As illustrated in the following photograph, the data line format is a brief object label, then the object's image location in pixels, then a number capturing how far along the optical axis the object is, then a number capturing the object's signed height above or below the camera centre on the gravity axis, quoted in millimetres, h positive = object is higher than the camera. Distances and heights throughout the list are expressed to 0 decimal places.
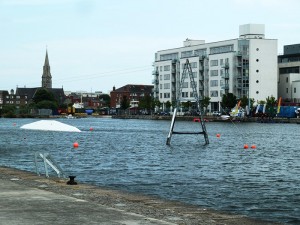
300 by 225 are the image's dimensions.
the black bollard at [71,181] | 29305 -3662
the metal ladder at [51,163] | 33597 -3460
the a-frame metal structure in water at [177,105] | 84944 +84
